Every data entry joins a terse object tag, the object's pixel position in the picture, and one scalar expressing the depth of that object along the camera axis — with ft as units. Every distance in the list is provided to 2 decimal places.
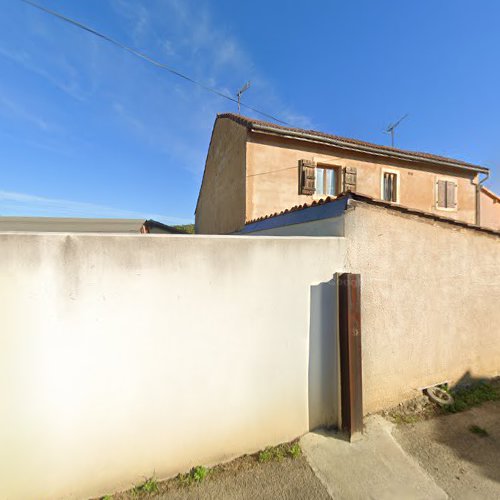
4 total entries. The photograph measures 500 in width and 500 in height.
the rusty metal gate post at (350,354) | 10.78
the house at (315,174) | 26.21
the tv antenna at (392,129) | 44.02
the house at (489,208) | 37.65
